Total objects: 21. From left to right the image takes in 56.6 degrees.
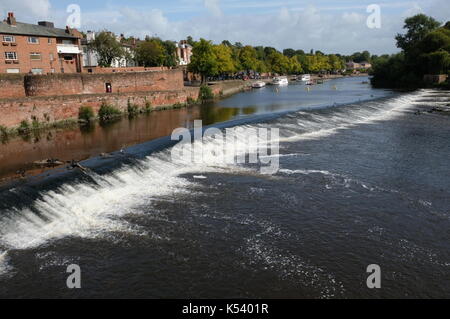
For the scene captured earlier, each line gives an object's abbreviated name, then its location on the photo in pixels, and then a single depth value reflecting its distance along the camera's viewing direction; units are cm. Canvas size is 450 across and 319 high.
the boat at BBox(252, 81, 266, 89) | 9186
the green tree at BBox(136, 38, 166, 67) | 7412
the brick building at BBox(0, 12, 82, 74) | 4322
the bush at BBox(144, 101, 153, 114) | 4534
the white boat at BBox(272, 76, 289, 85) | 10259
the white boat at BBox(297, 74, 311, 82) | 12228
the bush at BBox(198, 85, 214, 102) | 5826
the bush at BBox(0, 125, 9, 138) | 3084
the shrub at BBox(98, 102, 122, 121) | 4025
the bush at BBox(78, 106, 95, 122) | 3813
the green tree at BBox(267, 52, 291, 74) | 13350
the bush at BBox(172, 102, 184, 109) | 4964
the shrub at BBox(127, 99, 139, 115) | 4362
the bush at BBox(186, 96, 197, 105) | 5310
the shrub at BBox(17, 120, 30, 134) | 3231
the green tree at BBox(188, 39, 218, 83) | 7138
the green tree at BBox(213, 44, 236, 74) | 8138
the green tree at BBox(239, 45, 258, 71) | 10631
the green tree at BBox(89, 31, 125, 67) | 5984
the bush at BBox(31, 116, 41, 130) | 3356
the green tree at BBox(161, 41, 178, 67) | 8419
